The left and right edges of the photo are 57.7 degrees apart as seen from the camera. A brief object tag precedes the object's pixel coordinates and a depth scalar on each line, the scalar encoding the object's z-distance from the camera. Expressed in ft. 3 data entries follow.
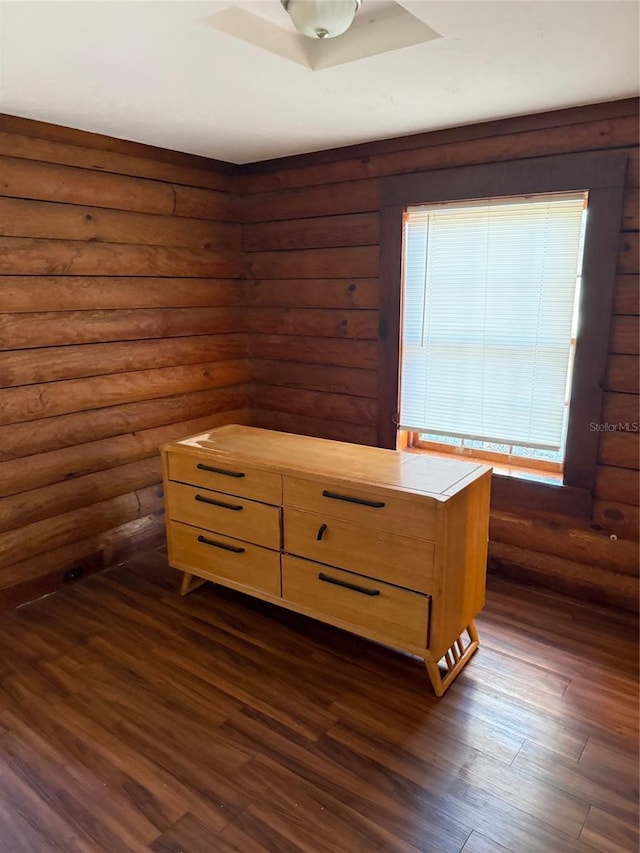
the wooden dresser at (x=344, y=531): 6.51
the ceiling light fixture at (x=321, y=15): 4.77
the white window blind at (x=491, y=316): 8.23
